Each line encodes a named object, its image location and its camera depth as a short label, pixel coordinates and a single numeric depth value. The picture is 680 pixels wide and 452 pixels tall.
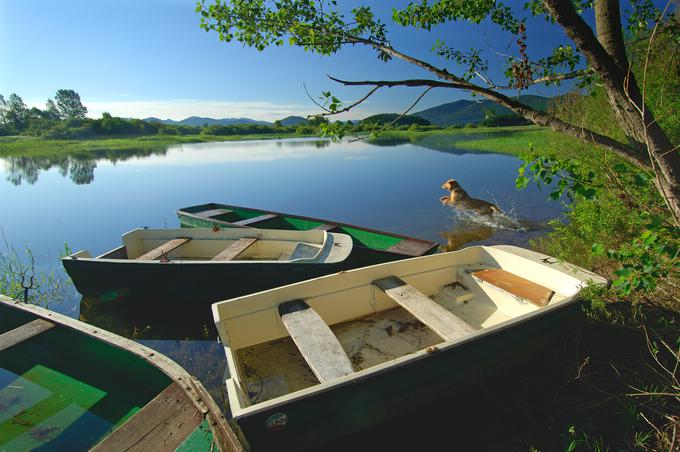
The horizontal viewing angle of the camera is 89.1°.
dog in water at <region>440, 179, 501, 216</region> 11.98
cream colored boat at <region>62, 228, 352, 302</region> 6.72
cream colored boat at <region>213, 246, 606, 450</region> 3.06
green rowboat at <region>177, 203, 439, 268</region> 7.76
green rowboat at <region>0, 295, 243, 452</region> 3.25
